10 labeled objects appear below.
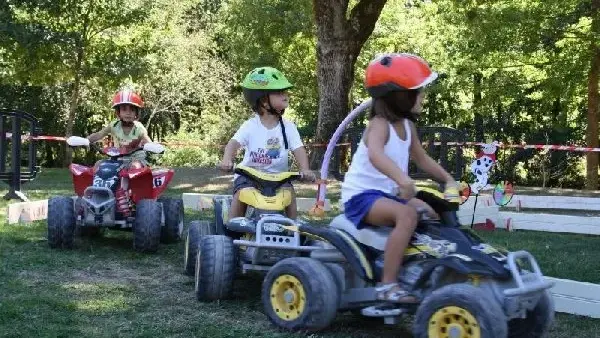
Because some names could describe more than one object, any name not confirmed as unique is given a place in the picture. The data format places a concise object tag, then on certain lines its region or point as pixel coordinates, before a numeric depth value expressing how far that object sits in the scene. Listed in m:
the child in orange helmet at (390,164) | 4.20
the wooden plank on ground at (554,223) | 9.41
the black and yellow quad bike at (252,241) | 5.11
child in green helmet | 5.91
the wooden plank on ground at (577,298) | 5.04
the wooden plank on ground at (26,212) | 8.77
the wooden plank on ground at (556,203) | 12.09
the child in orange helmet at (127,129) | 7.50
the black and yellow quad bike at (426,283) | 3.81
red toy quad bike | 6.94
